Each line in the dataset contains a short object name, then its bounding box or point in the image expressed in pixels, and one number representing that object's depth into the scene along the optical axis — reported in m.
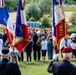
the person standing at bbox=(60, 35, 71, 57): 16.05
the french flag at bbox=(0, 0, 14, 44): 11.39
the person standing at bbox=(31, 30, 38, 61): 18.34
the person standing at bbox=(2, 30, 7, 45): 18.23
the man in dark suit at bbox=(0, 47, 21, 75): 7.57
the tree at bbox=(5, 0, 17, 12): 66.29
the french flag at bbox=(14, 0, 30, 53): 11.34
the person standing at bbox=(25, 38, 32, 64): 17.70
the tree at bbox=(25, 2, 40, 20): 48.06
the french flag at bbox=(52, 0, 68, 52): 11.59
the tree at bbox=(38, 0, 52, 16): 52.13
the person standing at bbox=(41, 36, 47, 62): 18.31
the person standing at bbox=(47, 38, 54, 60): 18.93
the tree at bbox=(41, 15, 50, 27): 44.57
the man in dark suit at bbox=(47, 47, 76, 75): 7.27
